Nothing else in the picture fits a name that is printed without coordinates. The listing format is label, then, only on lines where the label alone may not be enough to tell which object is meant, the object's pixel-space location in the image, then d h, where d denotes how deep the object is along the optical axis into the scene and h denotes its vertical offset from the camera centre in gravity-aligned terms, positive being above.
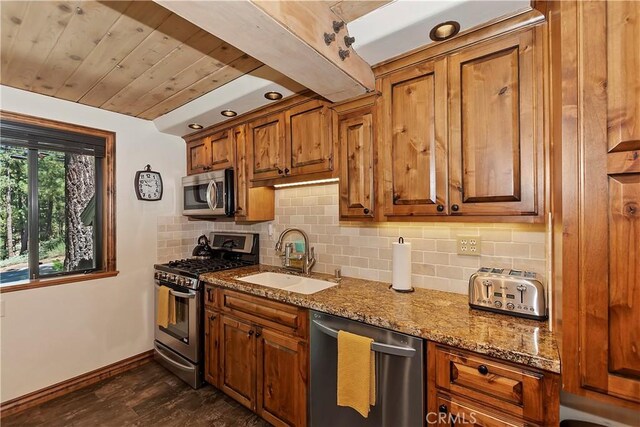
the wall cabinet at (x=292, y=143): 1.98 +0.54
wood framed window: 2.23 +0.11
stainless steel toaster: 1.29 -0.38
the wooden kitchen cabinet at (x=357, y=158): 1.76 +0.34
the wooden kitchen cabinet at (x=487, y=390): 1.00 -0.67
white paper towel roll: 1.75 -0.33
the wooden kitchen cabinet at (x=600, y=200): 0.83 +0.03
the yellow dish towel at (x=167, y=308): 2.56 -0.84
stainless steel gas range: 2.36 -0.72
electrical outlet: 1.68 -0.19
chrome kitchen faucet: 2.39 -0.36
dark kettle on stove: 3.11 -0.39
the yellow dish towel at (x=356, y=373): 1.37 -0.78
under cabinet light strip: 2.07 +0.25
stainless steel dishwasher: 1.26 -0.79
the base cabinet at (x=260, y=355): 1.70 -0.95
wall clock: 2.81 +0.30
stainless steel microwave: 2.60 +0.19
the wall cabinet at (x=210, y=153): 2.70 +0.62
